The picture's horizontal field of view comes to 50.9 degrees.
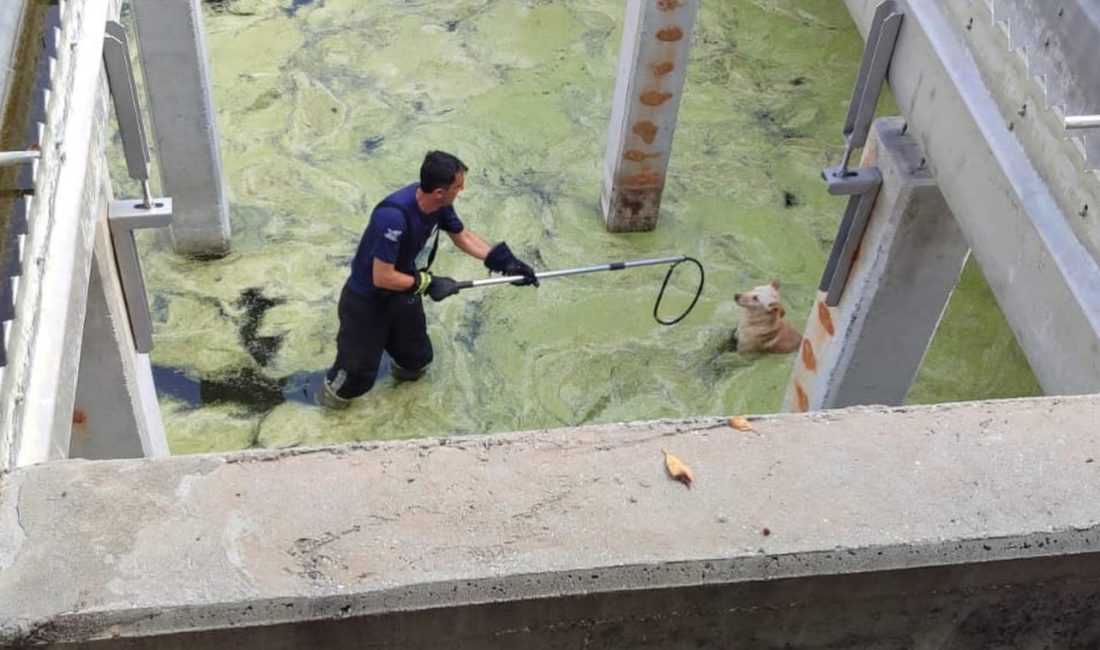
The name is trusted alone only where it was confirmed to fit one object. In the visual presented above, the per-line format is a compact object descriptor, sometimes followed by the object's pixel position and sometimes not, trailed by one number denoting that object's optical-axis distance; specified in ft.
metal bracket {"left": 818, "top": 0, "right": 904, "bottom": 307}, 15.57
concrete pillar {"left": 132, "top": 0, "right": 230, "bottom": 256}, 20.48
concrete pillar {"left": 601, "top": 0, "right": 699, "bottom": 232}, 21.80
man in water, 17.81
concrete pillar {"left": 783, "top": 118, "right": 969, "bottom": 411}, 15.81
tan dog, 21.98
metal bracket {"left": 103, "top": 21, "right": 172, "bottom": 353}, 13.83
